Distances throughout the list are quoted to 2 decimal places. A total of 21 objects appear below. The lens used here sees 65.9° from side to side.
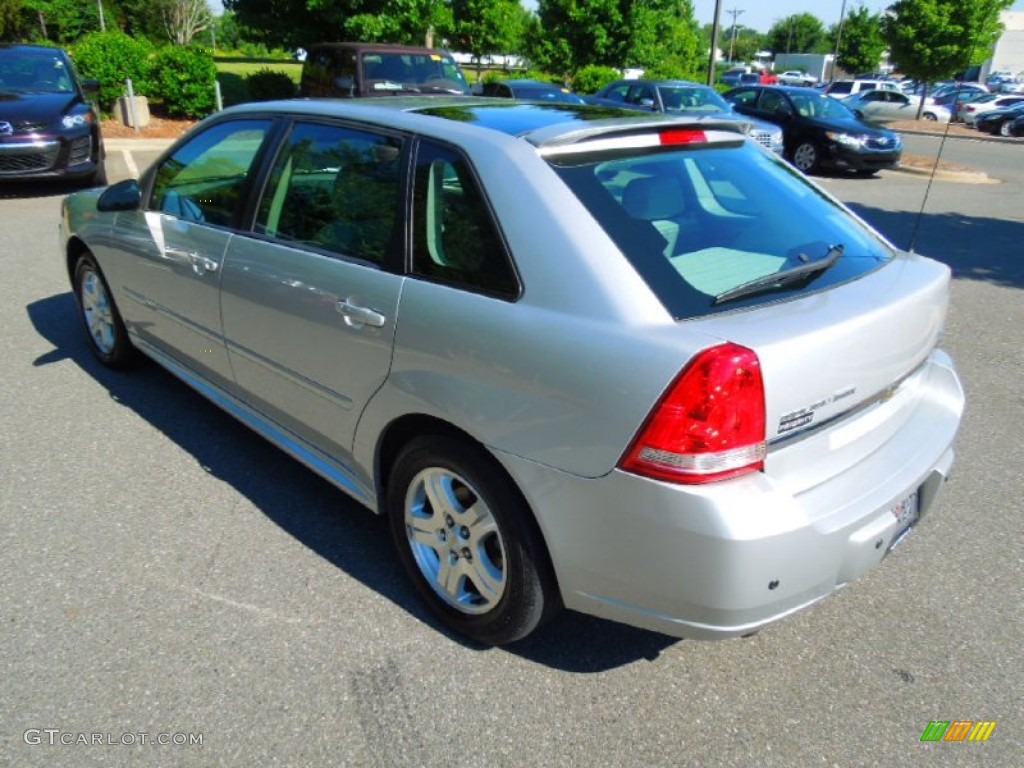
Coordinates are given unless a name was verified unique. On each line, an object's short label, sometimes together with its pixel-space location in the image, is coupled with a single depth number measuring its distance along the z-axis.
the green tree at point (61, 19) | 30.48
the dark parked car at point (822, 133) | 14.39
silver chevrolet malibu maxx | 2.00
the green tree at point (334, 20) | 18.86
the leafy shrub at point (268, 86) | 19.92
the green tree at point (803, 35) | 92.28
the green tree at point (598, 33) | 25.23
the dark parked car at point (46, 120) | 9.64
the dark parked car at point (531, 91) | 16.06
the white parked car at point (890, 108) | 31.48
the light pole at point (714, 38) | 21.58
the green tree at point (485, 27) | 36.91
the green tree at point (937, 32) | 21.27
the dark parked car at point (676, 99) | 14.09
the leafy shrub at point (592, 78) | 24.12
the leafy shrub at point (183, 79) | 17.39
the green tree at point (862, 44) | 54.23
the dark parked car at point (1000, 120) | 26.42
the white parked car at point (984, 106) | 30.41
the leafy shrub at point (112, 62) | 16.56
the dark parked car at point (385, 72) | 12.98
